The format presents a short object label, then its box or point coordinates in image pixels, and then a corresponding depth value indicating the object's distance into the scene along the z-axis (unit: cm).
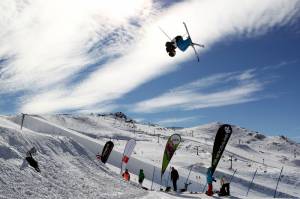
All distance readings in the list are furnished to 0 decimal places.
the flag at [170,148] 1865
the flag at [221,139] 1689
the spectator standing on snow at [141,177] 1818
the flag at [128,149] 2040
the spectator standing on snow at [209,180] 1532
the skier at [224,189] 1574
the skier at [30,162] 1146
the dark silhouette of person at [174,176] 1687
